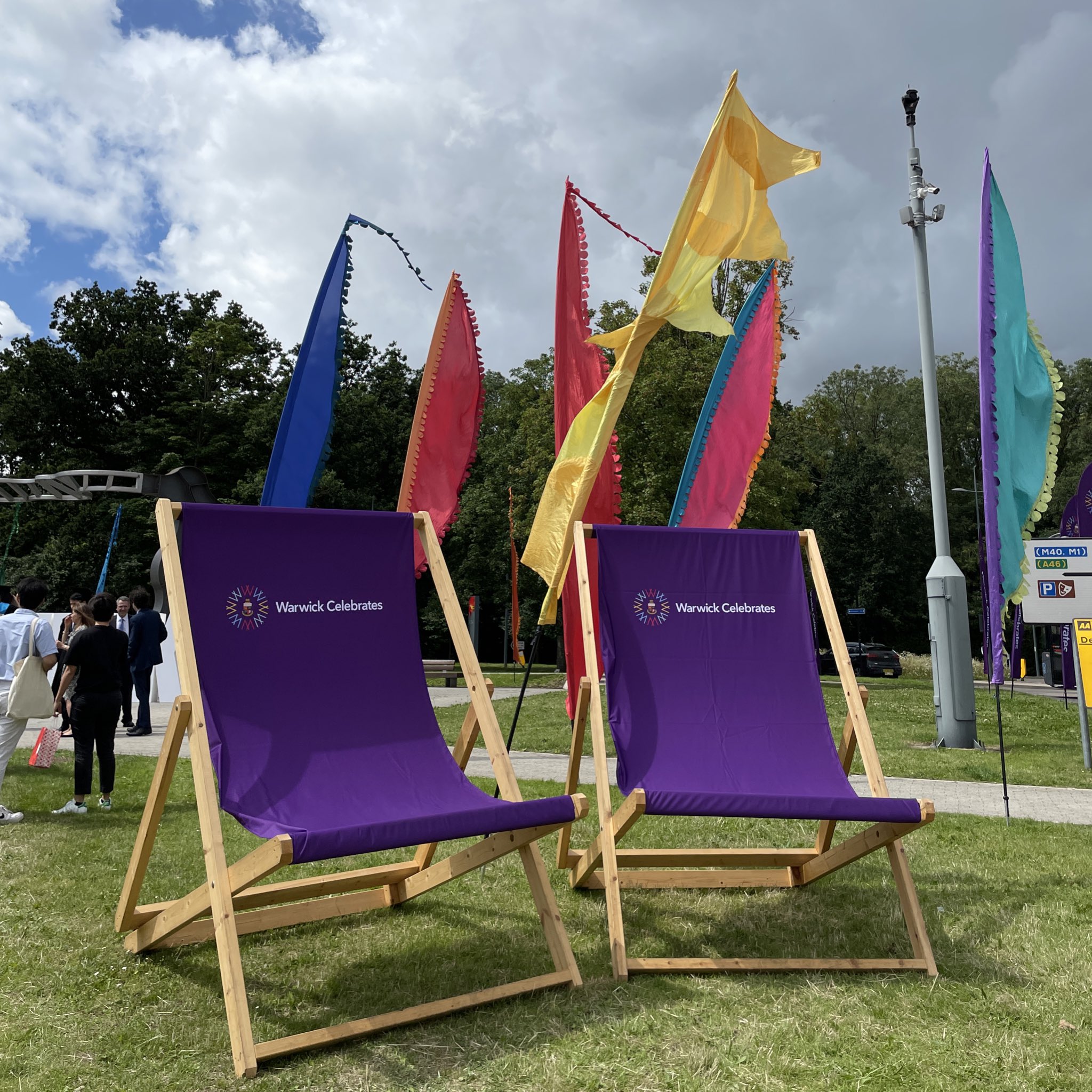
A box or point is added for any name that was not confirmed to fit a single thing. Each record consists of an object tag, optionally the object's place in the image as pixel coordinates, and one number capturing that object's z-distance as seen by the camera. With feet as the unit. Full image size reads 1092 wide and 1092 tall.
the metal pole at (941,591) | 31.09
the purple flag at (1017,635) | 24.78
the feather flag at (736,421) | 25.91
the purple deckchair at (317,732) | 9.71
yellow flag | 16.75
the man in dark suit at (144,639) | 32.48
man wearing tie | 30.94
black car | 88.48
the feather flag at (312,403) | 20.44
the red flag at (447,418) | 22.22
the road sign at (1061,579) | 26.08
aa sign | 25.31
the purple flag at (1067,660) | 46.33
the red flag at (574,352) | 22.56
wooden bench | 58.18
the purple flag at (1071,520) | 48.78
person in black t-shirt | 19.93
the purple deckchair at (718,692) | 12.47
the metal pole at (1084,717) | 25.50
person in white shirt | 19.19
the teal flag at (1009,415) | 17.21
